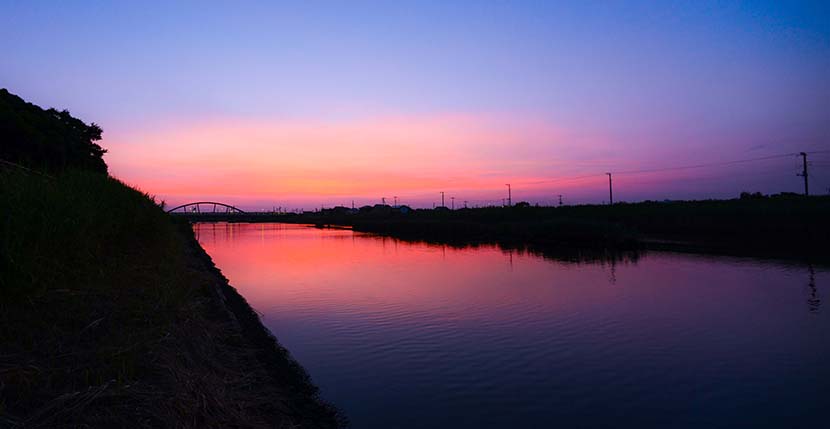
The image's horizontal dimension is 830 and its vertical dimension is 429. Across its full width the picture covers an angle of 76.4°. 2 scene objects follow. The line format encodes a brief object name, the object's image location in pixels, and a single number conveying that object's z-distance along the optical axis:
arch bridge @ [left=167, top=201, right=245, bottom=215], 126.44
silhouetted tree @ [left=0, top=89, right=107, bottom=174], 13.40
